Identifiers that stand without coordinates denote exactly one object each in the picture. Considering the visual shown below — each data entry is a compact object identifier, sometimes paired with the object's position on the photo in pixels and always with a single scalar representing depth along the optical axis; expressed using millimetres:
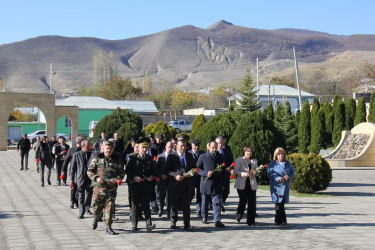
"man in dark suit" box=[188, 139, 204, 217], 11820
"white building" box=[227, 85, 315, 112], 80525
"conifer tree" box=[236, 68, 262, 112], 36844
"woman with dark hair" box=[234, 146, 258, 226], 10375
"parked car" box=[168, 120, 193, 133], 60953
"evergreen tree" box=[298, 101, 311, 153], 37219
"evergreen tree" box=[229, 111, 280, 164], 17098
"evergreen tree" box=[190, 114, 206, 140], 36991
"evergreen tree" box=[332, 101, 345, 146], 36188
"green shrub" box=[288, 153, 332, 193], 15008
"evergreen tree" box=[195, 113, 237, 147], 19797
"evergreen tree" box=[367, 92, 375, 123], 32156
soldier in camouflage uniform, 9305
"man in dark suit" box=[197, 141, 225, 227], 10422
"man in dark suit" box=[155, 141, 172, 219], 10145
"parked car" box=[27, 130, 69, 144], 50844
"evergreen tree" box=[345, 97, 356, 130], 36344
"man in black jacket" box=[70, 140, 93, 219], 11211
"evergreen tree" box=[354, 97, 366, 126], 34438
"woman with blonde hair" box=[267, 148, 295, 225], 10281
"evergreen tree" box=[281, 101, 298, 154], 34812
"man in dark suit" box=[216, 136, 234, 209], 11602
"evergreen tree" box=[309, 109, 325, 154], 35250
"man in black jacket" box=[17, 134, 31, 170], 25188
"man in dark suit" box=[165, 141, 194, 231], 10023
